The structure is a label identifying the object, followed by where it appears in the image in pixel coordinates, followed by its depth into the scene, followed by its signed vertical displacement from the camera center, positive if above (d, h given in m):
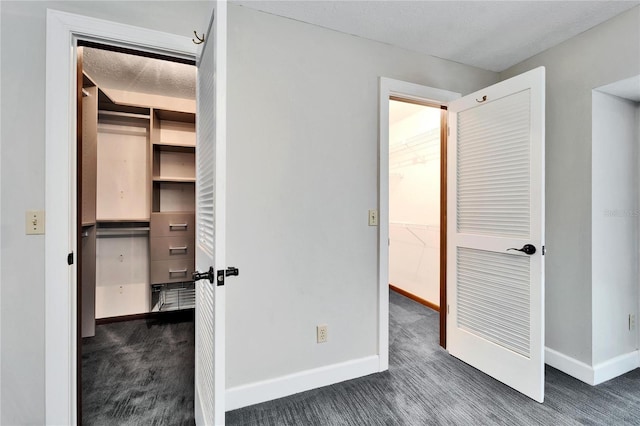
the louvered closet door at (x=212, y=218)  1.13 -0.02
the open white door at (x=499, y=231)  1.86 -0.12
